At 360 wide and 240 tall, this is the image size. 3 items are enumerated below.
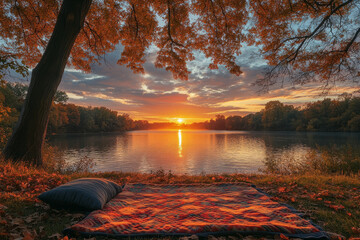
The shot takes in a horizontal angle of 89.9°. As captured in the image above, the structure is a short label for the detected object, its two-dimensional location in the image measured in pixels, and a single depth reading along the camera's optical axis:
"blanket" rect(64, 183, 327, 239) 2.31
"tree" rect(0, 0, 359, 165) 5.40
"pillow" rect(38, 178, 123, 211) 2.76
